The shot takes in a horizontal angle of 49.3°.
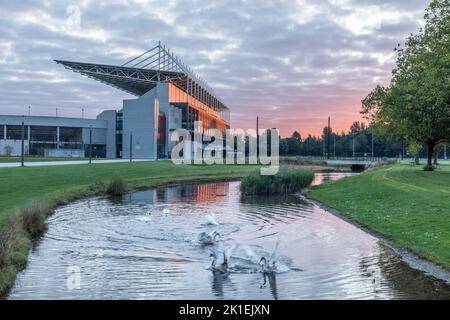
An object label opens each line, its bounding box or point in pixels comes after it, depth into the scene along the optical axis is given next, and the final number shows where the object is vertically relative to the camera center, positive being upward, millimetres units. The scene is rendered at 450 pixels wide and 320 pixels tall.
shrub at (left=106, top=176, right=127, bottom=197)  33344 -2362
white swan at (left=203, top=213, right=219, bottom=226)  19953 -2752
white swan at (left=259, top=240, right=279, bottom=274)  12664 -2916
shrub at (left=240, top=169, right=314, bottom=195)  36125 -2239
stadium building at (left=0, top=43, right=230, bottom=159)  104438 +7219
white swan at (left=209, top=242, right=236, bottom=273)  12969 -2913
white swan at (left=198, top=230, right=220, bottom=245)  16562 -2895
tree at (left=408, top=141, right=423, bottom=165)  49391 +908
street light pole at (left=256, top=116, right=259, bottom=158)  114725 +4332
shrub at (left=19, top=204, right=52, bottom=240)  17344 -2473
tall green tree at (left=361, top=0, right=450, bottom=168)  36281 +5442
